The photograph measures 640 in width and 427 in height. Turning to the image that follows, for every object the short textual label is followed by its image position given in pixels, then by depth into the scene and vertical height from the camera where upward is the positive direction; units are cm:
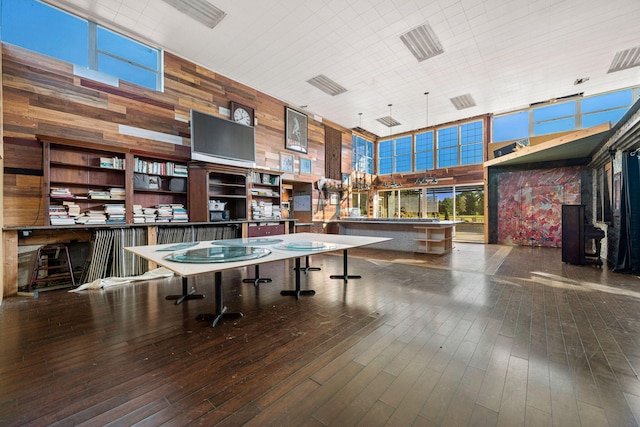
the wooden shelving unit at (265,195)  644 +45
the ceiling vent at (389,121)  942 +339
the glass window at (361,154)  1091 +252
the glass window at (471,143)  958 +257
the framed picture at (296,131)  780 +254
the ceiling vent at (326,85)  660 +340
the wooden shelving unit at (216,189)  516 +52
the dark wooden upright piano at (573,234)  507 -48
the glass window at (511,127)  869 +291
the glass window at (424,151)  1064 +250
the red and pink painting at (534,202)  753 +24
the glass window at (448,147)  1009 +254
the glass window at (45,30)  381 +287
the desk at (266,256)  184 -39
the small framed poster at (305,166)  831 +150
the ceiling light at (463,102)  773 +340
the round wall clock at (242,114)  641 +253
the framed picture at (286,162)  763 +150
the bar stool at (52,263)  359 -74
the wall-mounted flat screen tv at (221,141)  518 +155
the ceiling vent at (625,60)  552 +337
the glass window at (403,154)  1123 +252
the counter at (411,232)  664 -60
